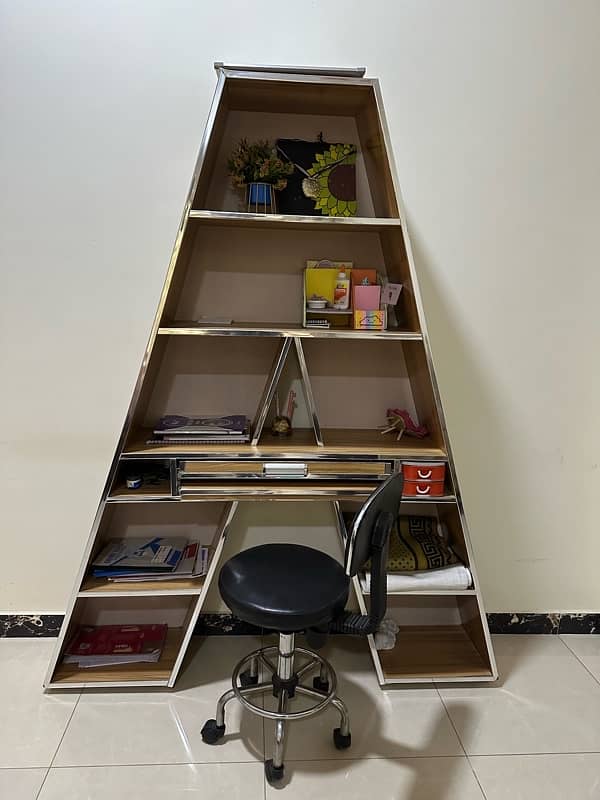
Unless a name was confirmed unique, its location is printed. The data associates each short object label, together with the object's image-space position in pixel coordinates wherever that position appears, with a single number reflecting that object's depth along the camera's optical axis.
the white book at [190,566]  2.02
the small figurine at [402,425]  2.12
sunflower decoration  1.97
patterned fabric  2.05
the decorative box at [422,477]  1.94
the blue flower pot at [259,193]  1.92
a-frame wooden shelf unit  1.87
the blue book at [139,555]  2.02
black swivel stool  1.51
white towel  2.01
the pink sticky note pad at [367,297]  1.96
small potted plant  1.90
